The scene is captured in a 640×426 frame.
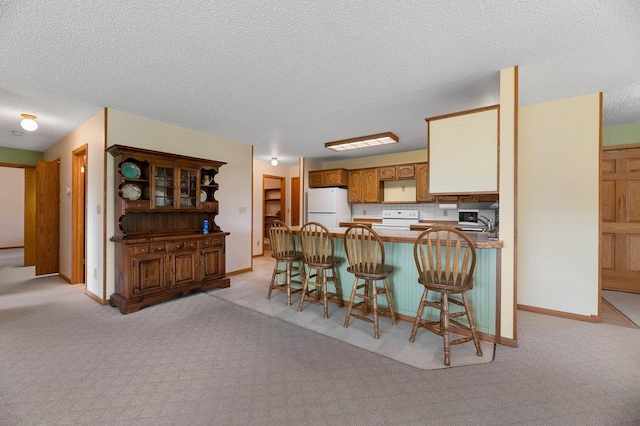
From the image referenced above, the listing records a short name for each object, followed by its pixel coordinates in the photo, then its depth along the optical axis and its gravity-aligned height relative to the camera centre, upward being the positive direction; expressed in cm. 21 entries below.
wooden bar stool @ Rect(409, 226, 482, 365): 204 -57
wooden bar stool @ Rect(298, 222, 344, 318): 287 -56
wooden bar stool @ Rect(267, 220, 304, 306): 325 -50
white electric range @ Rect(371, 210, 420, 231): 550 -13
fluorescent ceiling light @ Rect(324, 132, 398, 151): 416 +118
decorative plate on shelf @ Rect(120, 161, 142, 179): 318 +50
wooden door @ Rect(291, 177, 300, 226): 723 +32
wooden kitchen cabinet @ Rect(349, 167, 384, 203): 582 +58
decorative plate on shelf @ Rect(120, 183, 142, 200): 318 +24
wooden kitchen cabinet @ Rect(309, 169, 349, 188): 600 +78
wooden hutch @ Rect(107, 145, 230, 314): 307 -25
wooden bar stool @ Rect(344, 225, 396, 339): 246 -56
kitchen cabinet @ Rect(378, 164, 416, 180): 536 +84
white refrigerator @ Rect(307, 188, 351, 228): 586 +13
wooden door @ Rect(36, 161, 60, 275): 459 -9
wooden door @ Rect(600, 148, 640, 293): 371 -11
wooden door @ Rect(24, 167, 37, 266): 534 -27
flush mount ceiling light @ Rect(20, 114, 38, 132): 333 +112
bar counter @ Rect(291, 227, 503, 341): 238 -67
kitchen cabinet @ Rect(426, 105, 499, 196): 247 +59
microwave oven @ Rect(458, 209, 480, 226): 470 -7
